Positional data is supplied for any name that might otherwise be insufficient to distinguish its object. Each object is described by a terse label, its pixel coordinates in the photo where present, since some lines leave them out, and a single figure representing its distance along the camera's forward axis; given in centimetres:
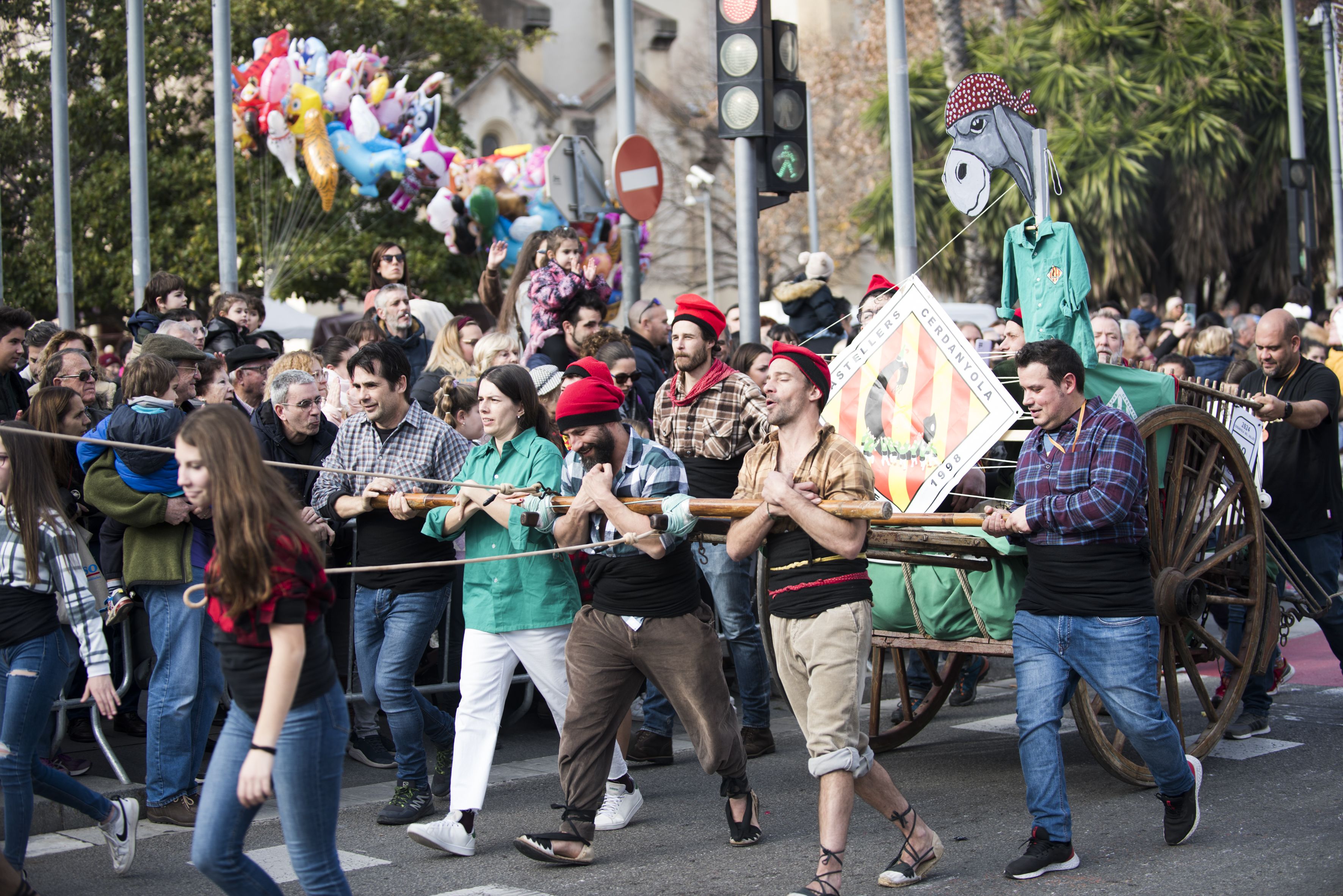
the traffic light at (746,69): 856
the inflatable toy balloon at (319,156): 1554
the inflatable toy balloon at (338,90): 1585
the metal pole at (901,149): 939
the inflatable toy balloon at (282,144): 1556
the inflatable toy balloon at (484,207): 1559
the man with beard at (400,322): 900
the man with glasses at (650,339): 902
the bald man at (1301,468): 716
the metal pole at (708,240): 3148
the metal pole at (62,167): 1473
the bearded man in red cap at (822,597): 474
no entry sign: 1012
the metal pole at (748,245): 869
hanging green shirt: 685
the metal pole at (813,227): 2591
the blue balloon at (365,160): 1605
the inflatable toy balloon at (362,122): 1588
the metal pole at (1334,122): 2188
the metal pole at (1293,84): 2000
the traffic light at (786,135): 873
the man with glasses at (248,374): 759
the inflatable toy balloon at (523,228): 1580
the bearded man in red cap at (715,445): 695
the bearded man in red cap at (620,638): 530
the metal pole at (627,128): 1089
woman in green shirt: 548
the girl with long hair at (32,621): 496
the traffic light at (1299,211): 1688
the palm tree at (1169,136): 2748
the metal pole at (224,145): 1195
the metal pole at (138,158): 1312
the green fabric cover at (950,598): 599
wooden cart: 590
